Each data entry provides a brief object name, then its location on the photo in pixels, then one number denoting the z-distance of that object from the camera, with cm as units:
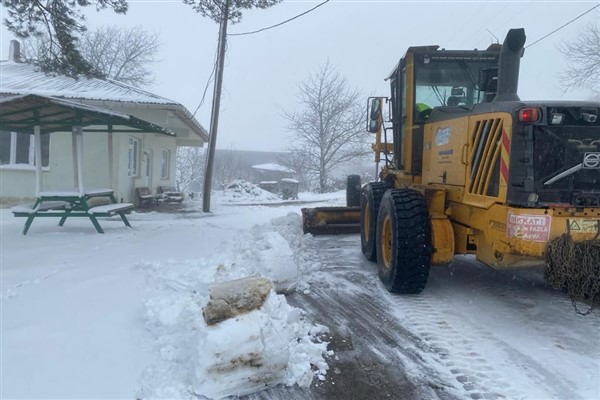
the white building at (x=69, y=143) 1292
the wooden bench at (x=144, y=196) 1586
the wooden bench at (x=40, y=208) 798
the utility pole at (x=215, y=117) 1438
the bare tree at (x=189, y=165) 4492
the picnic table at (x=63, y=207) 805
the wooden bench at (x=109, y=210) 824
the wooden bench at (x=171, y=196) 1806
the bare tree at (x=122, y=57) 3669
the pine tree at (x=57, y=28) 716
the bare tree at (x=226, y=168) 5024
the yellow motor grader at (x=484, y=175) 389
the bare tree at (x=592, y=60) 2191
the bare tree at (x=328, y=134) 3775
